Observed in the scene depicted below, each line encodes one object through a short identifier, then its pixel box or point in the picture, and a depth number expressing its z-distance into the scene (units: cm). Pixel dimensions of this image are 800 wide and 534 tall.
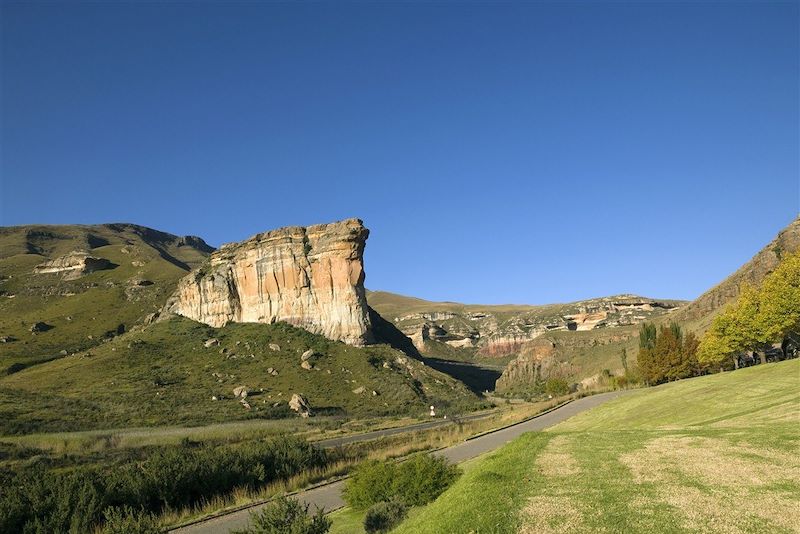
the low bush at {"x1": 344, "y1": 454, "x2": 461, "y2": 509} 1521
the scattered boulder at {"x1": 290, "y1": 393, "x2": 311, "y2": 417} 6249
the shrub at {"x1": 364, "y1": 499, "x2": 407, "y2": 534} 1310
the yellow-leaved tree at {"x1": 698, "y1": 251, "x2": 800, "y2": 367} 4094
